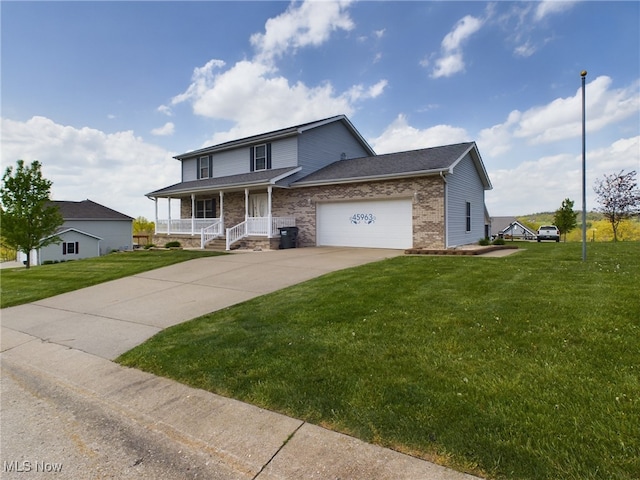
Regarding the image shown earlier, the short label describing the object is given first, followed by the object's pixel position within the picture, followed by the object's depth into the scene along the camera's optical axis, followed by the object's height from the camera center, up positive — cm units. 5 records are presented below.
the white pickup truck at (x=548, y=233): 3684 +0
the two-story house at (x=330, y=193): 1410 +214
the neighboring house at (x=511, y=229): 4987 +71
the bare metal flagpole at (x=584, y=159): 851 +191
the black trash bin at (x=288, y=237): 1666 -10
